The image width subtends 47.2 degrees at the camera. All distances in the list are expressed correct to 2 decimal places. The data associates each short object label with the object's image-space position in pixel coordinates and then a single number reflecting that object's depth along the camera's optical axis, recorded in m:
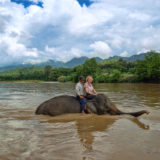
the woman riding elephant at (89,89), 9.95
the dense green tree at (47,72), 160.12
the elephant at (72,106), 9.20
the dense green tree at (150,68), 62.83
